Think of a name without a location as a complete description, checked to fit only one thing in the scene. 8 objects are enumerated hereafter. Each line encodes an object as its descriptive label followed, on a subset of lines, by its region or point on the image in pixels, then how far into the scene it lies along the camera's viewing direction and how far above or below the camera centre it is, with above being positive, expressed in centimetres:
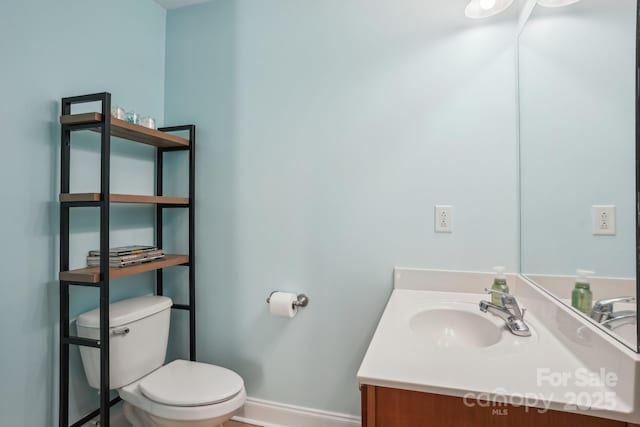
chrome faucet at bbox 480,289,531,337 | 102 -34
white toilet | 129 -76
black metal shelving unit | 125 -11
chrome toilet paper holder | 162 -44
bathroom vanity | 67 -39
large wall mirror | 72 +17
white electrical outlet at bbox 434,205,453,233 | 146 -2
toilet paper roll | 158 -45
